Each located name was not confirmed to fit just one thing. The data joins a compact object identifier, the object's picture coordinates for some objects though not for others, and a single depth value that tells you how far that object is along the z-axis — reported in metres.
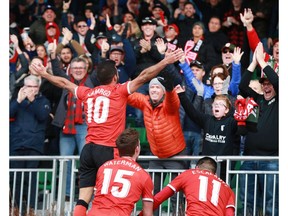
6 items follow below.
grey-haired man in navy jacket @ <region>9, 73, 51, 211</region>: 16.55
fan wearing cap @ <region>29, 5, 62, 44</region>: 19.85
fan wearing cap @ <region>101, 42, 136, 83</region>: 16.66
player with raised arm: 12.97
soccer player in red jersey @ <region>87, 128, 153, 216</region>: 11.85
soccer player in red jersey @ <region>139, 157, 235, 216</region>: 12.20
